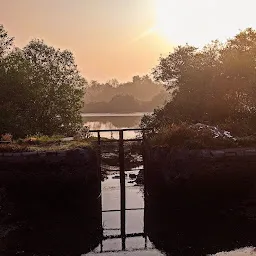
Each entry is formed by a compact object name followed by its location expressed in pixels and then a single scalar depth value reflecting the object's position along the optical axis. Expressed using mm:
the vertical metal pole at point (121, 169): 21603
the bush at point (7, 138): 22272
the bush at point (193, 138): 19281
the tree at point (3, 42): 34403
